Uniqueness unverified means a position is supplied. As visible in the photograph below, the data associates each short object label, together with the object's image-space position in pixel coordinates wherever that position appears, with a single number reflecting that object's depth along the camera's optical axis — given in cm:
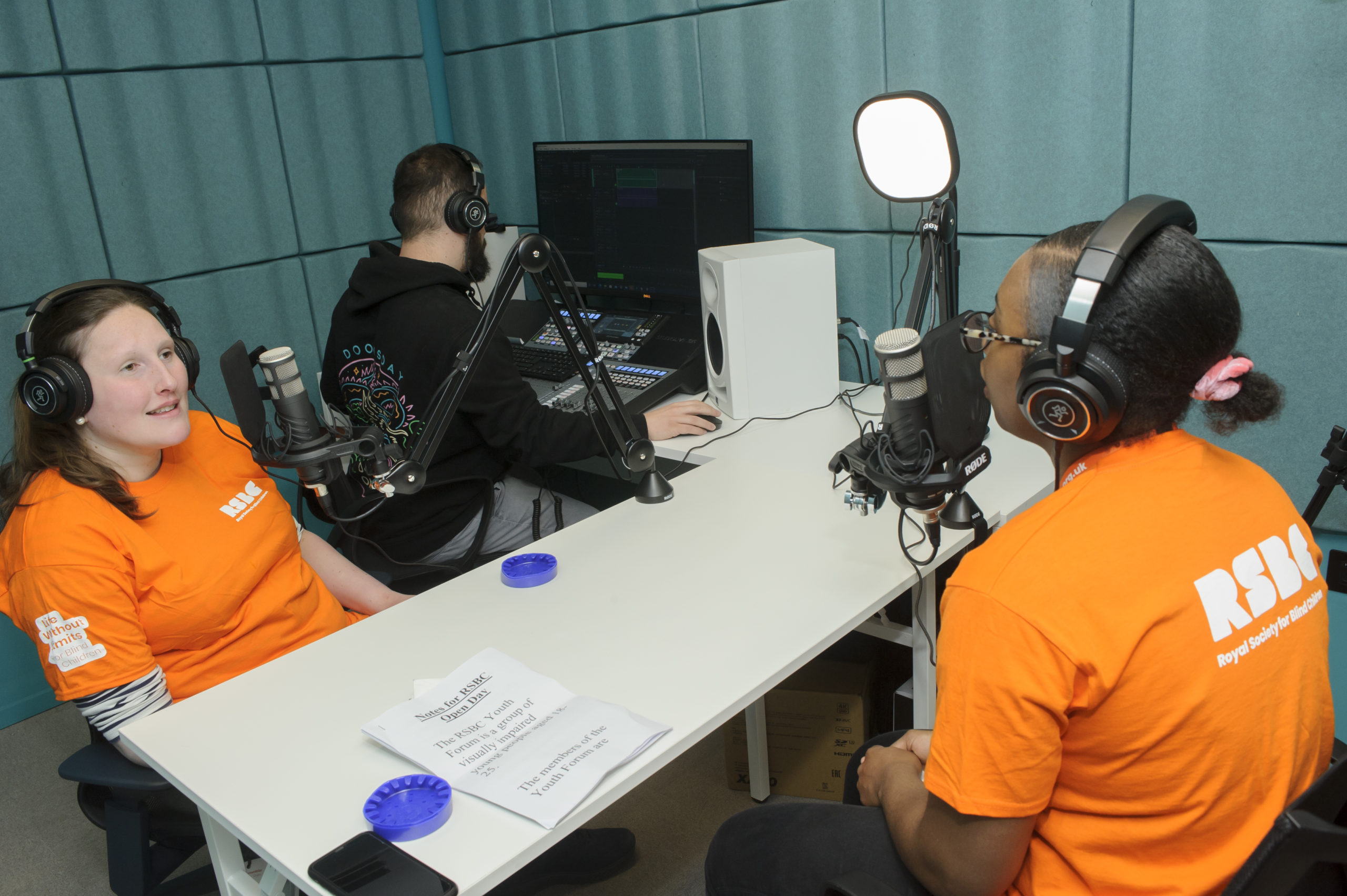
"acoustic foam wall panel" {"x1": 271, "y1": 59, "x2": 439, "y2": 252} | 292
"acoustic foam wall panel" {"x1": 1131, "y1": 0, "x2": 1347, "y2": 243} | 164
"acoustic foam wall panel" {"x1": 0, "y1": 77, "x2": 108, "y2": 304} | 239
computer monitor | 237
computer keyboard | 246
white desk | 104
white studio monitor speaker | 210
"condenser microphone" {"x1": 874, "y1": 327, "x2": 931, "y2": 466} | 116
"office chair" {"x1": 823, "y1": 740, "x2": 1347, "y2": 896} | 68
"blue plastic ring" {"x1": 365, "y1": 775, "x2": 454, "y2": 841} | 98
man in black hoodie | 193
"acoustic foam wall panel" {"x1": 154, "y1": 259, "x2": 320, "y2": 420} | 276
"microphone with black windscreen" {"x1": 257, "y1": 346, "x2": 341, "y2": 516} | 121
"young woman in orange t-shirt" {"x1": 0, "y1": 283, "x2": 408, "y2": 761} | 133
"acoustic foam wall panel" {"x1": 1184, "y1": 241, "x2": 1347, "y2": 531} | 173
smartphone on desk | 90
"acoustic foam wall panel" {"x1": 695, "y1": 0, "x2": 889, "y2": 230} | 222
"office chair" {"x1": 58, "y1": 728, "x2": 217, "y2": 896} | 128
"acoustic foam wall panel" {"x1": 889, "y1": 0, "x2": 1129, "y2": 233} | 187
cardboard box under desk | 202
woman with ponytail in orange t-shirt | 81
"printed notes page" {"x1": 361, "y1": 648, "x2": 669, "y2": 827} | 104
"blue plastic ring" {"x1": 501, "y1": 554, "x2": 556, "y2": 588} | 151
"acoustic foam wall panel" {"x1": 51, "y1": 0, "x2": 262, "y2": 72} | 246
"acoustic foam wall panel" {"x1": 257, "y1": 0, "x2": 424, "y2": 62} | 283
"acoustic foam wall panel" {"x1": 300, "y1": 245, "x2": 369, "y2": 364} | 303
